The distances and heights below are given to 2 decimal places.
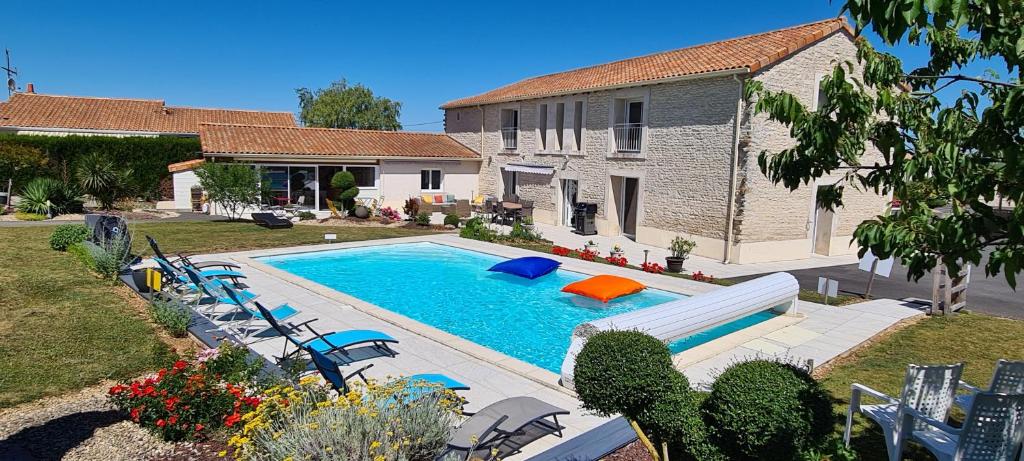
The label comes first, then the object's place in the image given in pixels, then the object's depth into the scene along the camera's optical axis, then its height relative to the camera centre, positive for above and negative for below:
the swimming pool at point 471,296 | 11.04 -2.79
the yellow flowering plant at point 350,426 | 4.20 -1.93
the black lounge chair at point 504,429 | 4.89 -2.20
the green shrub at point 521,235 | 21.14 -1.98
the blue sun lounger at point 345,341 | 7.94 -2.32
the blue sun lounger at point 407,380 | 5.28 -2.08
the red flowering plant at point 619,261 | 16.72 -2.24
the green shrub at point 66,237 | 15.15 -1.84
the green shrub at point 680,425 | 5.10 -2.13
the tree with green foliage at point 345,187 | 26.47 -0.56
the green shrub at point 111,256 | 12.25 -1.90
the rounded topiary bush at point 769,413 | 4.64 -1.81
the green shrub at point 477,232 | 21.17 -1.95
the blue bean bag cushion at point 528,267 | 15.52 -2.33
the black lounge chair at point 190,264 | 11.62 -2.09
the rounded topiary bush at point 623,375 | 5.12 -1.69
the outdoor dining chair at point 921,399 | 4.92 -1.78
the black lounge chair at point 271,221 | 22.45 -1.88
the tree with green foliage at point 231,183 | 22.47 -0.49
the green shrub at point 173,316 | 9.01 -2.30
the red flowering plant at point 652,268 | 15.87 -2.27
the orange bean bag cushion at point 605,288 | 13.38 -2.43
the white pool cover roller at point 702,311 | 7.88 -2.03
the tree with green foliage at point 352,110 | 65.94 +7.52
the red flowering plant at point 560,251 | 18.25 -2.19
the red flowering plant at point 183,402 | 5.43 -2.23
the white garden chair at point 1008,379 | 5.32 -1.67
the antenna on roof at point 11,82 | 44.34 +6.26
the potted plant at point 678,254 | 16.08 -1.93
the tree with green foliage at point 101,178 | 24.48 -0.48
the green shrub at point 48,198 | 22.12 -1.28
